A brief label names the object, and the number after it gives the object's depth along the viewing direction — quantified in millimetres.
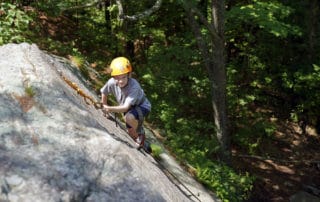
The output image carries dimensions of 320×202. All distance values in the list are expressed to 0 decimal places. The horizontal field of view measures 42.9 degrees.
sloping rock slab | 3702
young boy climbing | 5742
